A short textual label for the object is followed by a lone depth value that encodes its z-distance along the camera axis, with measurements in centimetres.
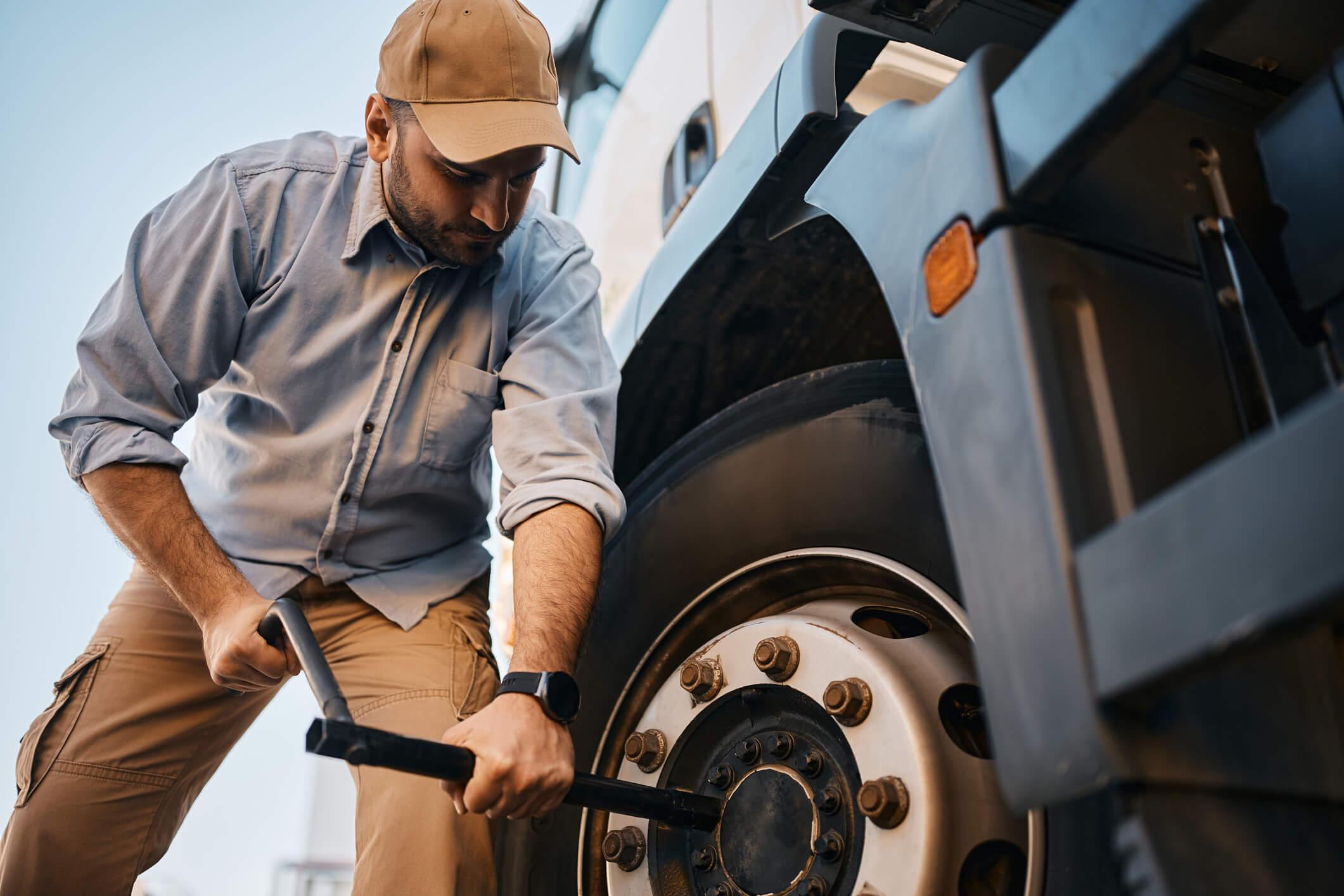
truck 58
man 144
